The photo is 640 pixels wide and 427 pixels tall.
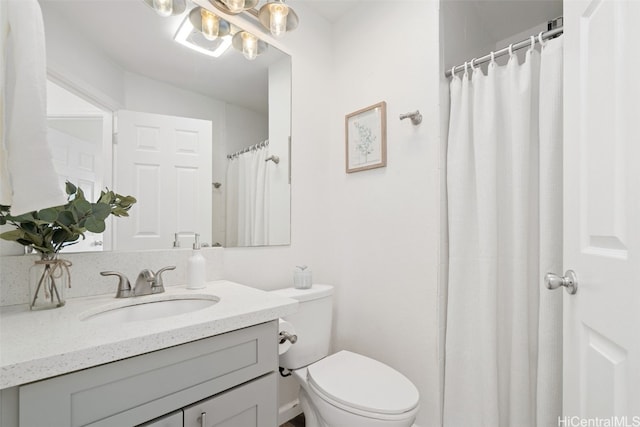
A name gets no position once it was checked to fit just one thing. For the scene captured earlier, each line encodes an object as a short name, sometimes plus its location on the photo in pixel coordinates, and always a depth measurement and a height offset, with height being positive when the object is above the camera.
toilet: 1.01 -0.69
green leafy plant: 0.77 -0.03
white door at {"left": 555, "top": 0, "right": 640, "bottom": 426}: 0.59 +0.01
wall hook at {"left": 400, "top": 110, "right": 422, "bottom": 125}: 1.41 +0.48
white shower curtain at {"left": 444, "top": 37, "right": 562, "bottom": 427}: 1.07 -0.13
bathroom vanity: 0.53 -0.34
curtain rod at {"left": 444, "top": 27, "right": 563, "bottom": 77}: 1.10 +0.70
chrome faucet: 0.98 -0.26
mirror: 1.01 +0.48
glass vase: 0.81 -0.21
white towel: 0.65 +0.21
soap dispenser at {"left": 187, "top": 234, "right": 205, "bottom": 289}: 1.11 -0.23
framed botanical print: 1.58 +0.44
